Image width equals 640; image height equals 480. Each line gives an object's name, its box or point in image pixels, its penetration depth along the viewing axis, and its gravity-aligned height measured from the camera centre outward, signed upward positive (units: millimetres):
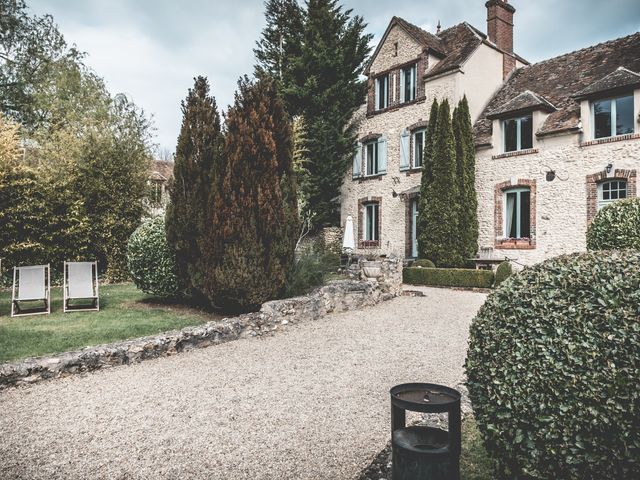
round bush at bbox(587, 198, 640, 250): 8758 +371
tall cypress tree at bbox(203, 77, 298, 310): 7523 +521
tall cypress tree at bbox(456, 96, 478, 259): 14727 +2077
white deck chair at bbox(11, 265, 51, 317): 8242 -870
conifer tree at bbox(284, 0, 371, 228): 18625 +6651
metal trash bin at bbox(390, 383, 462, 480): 2301 -1111
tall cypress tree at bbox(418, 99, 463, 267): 14500 +1469
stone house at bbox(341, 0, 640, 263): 12695 +3745
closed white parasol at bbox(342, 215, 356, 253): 16472 +229
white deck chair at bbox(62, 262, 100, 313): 8484 -846
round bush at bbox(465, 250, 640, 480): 1942 -611
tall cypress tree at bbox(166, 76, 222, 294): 8219 +1353
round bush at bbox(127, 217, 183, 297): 8703 -378
